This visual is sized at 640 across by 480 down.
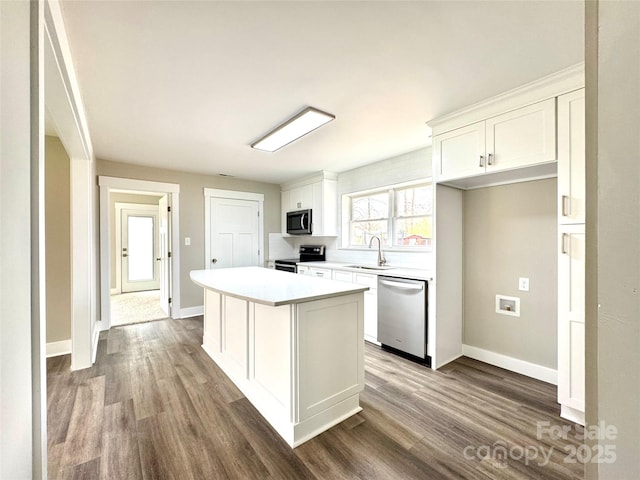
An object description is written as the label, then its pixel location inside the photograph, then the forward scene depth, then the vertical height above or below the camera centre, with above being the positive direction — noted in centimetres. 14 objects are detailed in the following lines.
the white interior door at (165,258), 443 -31
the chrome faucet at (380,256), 380 -25
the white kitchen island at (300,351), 172 -77
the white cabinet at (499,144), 198 +76
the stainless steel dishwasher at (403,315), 274 -81
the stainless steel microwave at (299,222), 470 +28
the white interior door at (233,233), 475 +10
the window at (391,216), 350 +31
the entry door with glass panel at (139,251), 641 -27
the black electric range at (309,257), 484 -33
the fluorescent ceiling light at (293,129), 238 +105
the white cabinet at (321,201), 448 +63
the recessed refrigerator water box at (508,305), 260 -65
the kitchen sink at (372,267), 358 -39
